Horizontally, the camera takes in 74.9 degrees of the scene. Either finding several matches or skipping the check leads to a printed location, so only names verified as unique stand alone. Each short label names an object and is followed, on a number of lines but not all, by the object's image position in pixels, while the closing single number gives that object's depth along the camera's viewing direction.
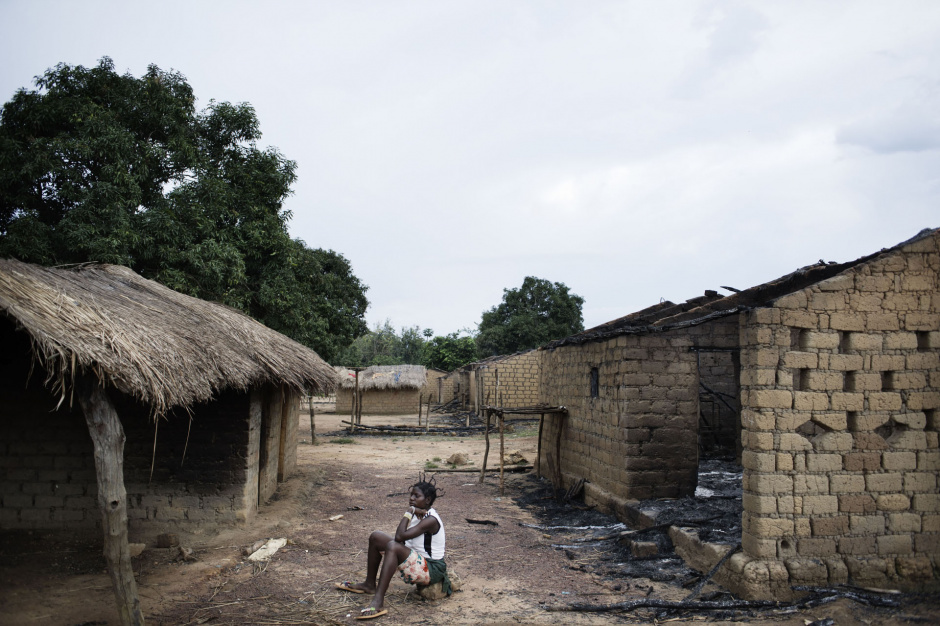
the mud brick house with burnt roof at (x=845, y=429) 5.39
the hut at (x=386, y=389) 27.39
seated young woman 5.39
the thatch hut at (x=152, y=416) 5.96
